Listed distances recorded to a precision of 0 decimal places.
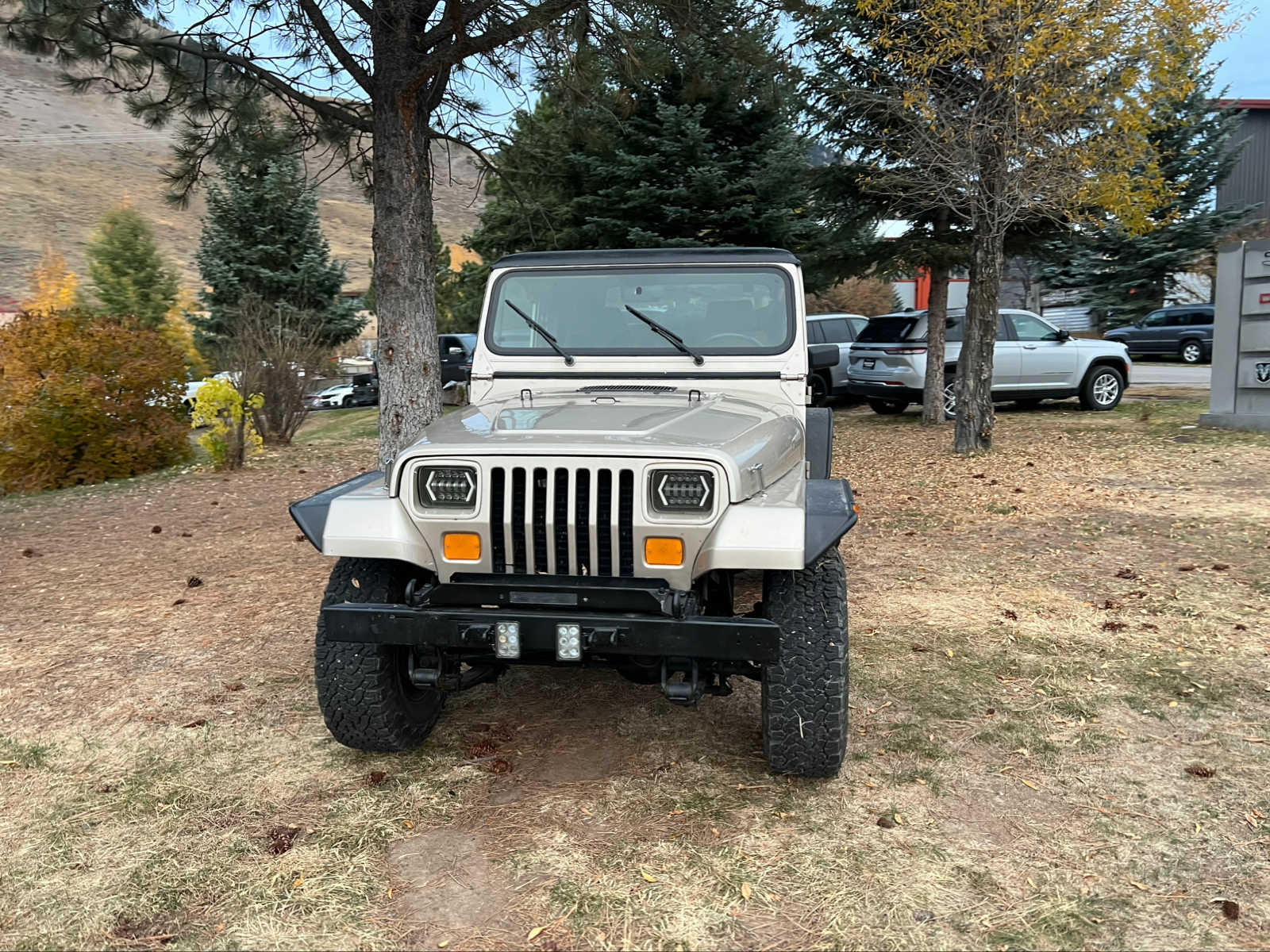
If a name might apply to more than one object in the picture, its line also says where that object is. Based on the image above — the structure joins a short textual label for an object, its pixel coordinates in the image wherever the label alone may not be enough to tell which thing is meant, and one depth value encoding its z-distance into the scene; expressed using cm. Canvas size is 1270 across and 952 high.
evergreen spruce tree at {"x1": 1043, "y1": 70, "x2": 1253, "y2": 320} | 2478
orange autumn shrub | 1020
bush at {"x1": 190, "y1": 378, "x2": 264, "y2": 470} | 1076
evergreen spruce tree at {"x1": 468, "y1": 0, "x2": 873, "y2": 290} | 1309
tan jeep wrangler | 297
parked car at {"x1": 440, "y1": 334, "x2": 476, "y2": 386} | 1888
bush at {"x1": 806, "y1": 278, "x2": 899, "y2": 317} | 2823
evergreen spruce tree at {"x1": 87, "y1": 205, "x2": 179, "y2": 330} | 3462
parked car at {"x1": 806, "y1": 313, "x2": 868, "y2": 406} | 1602
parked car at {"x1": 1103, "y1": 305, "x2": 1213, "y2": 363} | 2361
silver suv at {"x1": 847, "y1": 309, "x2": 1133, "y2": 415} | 1406
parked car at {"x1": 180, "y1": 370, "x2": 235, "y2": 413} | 1170
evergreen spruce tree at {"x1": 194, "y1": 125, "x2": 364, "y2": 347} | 2434
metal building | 3142
